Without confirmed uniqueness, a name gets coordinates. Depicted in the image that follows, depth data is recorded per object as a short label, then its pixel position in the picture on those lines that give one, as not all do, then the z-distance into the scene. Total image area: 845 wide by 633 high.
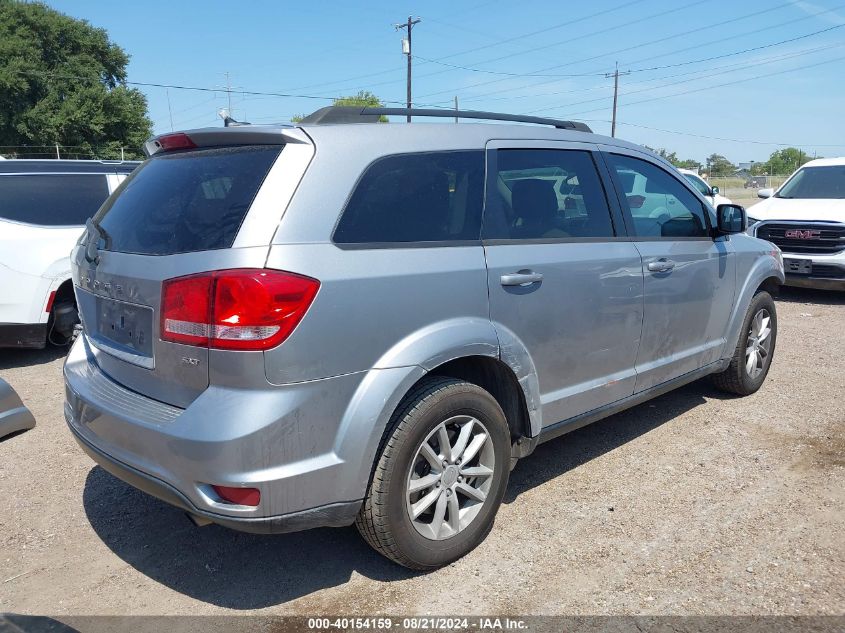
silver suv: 2.42
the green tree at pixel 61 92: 42.38
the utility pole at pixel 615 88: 52.53
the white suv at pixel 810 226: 9.07
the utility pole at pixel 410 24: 39.09
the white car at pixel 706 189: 13.56
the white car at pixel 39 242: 5.89
